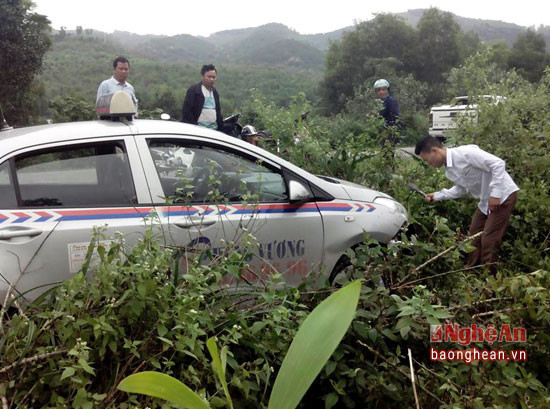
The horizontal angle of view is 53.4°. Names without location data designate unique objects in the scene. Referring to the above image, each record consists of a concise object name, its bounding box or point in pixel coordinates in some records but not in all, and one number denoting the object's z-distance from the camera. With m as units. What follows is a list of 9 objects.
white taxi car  3.07
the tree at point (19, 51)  16.52
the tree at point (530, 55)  45.53
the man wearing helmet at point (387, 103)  7.79
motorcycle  6.68
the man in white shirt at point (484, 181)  4.56
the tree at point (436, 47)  41.66
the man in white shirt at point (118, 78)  6.19
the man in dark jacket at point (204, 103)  6.67
